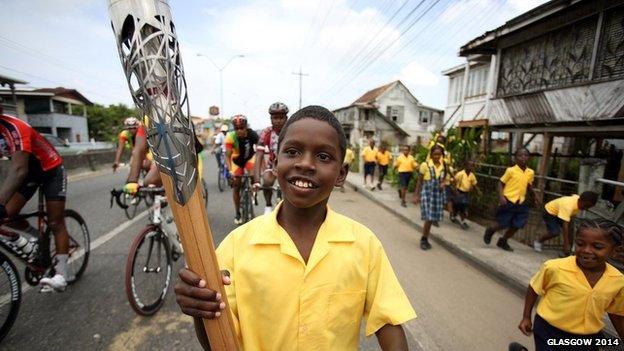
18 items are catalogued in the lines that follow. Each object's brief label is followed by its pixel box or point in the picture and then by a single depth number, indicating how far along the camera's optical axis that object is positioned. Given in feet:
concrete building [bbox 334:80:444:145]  113.29
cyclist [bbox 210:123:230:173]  35.36
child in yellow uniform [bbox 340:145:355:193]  45.28
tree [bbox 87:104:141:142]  123.65
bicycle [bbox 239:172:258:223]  19.01
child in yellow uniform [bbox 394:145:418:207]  32.11
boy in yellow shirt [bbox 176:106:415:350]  3.97
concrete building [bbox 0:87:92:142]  93.71
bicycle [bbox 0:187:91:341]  8.76
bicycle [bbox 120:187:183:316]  10.09
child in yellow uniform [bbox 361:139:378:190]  39.86
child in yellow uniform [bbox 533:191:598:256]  13.39
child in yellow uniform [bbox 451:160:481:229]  23.85
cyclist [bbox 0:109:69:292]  9.02
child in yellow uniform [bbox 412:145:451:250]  18.93
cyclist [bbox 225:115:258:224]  18.97
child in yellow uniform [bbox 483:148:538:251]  18.25
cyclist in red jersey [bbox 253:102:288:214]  16.85
